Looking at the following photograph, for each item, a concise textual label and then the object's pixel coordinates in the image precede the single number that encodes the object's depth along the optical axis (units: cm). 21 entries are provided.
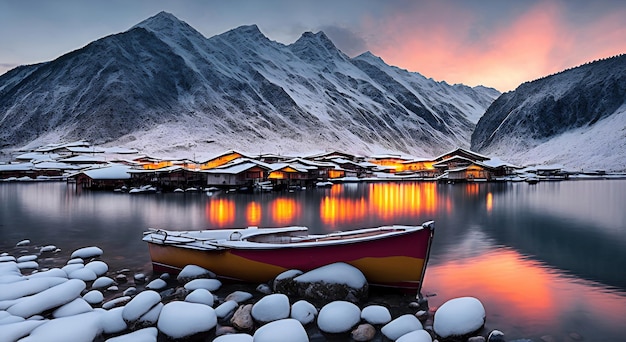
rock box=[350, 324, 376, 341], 1061
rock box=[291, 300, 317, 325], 1154
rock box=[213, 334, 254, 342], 972
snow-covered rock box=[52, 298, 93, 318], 1150
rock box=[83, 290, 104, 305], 1320
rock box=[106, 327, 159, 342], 990
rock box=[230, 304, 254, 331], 1130
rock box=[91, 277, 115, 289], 1497
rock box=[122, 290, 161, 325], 1120
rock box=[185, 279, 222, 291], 1437
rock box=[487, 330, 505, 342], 1053
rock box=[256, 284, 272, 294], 1416
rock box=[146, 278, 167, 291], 1498
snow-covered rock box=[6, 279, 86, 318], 1136
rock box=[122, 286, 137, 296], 1416
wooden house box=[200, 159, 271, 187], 7125
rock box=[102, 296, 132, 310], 1287
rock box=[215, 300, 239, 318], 1215
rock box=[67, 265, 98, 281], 1567
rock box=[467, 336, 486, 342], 1038
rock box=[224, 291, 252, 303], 1332
